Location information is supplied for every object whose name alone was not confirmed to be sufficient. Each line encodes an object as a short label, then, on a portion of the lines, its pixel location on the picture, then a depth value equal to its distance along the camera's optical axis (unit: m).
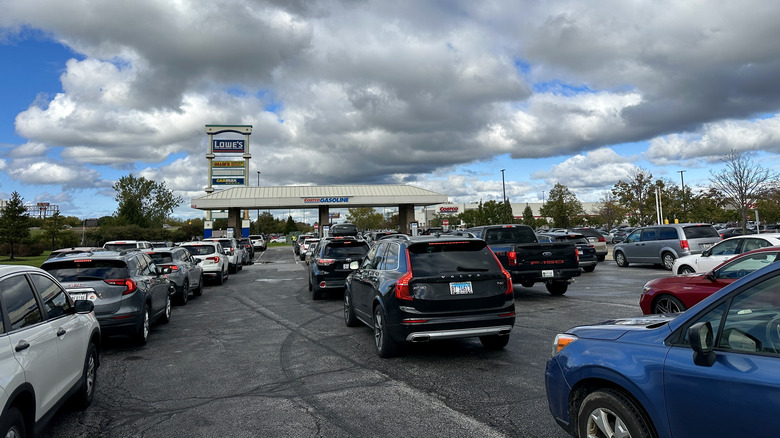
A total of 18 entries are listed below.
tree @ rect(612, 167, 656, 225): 53.09
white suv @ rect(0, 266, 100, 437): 3.27
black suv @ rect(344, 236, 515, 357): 6.26
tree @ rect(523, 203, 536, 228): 76.21
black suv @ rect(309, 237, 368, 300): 12.89
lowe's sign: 52.84
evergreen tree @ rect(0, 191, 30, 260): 34.66
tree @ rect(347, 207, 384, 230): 108.12
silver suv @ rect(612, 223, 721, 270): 17.69
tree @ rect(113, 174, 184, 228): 55.28
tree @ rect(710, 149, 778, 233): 33.75
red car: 7.07
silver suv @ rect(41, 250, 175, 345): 7.34
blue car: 2.42
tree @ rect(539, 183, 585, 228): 66.36
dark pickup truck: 12.12
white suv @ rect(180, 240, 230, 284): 18.03
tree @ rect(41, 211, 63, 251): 40.56
